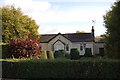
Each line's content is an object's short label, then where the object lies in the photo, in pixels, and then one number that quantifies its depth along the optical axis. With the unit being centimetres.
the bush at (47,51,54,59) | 3322
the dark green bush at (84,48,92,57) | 4072
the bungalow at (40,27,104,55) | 4875
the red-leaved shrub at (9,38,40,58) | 1978
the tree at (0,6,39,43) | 4425
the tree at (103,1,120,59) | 1802
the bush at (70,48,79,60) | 3714
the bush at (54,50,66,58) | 3719
